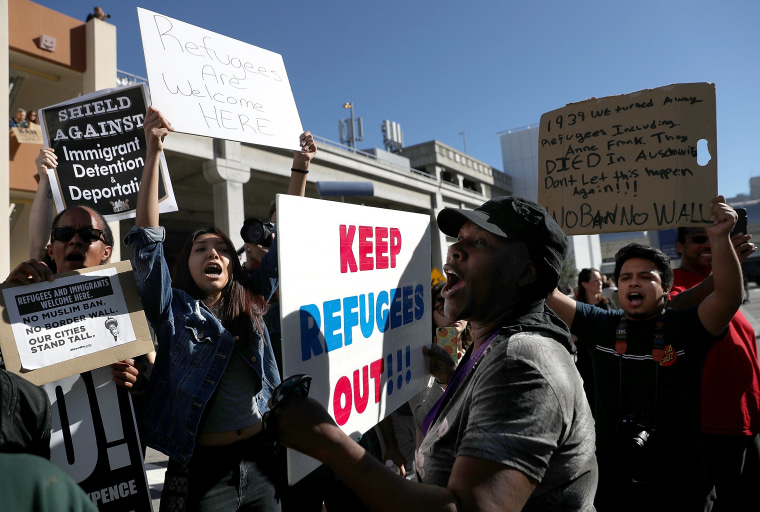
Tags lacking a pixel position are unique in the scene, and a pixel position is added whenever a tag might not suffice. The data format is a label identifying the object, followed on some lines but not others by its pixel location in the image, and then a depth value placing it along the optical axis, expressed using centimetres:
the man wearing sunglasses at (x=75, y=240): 211
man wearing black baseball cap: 105
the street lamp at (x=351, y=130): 3716
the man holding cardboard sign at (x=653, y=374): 220
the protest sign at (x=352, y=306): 143
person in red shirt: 268
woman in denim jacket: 208
